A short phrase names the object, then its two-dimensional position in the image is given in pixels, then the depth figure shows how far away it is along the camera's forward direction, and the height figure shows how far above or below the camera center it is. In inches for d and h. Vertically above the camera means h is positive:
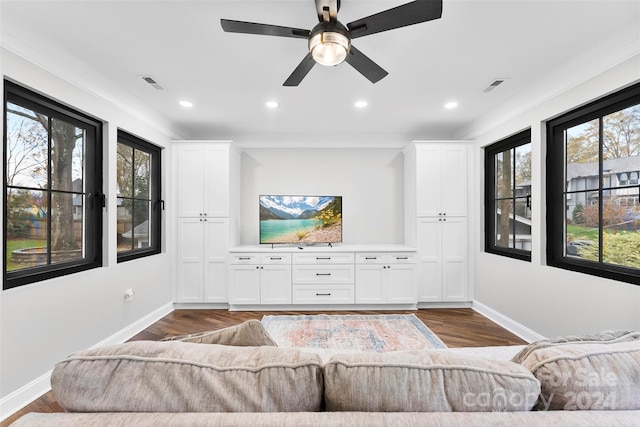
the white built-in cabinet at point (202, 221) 161.2 -2.9
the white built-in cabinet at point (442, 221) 162.2 -3.3
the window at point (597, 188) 88.0 +8.2
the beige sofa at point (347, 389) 27.4 -16.3
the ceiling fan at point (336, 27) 60.3 +39.1
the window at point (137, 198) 130.1 +8.2
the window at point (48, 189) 83.4 +8.3
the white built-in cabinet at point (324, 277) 159.0 -31.8
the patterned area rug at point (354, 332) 118.0 -48.6
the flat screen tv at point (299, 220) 172.6 -2.7
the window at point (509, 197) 131.4 +8.1
